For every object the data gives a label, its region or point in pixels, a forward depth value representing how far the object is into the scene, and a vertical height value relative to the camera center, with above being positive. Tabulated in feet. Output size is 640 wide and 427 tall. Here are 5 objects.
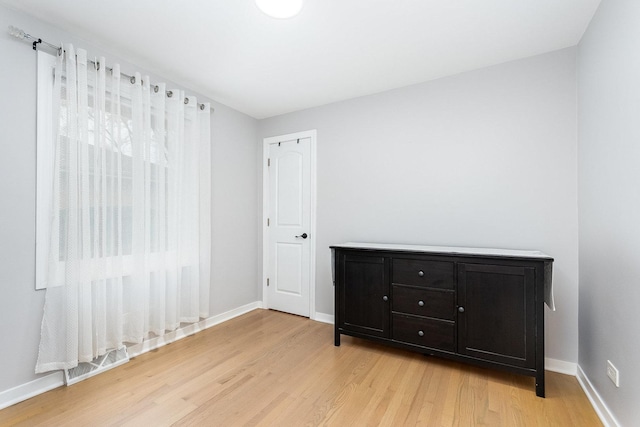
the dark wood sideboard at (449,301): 6.45 -2.27
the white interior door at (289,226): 11.45 -0.51
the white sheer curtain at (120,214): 6.50 +0.00
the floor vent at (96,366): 6.70 -3.86
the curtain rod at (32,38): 5.90 +3.80
